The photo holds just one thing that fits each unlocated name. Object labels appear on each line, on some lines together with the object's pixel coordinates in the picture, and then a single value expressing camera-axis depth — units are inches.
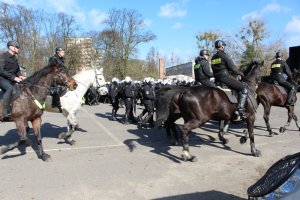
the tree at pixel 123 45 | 1346.7
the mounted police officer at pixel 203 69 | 278.7
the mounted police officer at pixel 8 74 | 212.0
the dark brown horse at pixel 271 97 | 314.7
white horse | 270.2
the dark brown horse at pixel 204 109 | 214.7
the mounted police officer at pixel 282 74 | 320.6
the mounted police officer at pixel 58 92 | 261.8
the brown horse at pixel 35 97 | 214.7
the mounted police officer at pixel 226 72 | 229.3
